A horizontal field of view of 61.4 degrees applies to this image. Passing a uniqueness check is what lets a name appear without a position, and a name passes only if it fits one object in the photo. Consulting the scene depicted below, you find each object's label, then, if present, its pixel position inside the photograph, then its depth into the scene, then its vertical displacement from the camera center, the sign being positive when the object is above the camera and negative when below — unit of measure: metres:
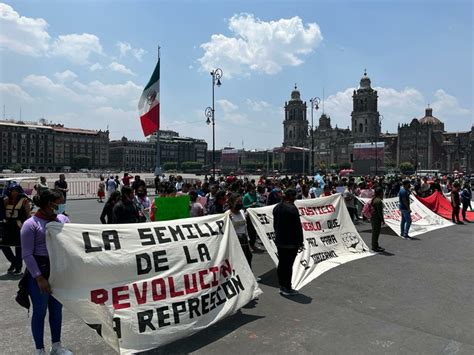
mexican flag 22.08 +3.55
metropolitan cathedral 123.00 +9.56
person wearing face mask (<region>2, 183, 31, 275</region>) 6.93 -0.83
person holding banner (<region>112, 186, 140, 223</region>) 6.88 -0.74
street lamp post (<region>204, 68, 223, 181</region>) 27.53 +5.68
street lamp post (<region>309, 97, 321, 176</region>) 43.75 +6.99
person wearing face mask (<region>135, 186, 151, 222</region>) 9.32 -0.80
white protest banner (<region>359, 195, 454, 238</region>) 12.81 -1.70
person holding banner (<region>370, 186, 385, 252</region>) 9.84 -1.19
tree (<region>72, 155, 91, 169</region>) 141.88 +2.10
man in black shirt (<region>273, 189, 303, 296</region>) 6.23 -1.07
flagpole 24.39 +0.22
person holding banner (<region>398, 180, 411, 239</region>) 11.84 -1.22
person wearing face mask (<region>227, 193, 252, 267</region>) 6.36 -0.84
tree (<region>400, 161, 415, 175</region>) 107.34 +0.40
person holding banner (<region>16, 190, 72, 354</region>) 3.76 -0.98
